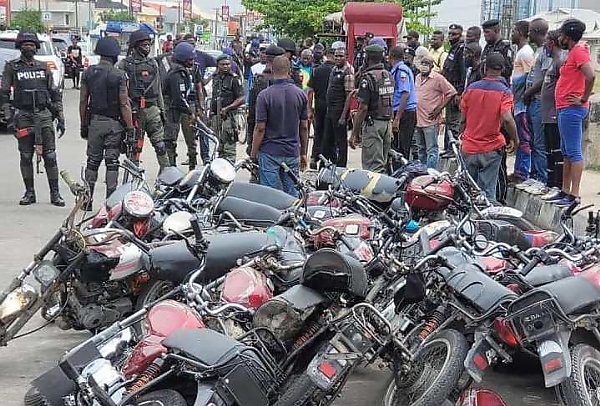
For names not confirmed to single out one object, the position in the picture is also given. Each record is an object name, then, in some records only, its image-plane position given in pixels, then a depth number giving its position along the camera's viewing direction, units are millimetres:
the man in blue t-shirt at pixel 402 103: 11148
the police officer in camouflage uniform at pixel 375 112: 10062
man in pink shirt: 11141
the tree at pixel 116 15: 71938
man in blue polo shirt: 8555
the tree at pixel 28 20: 53594
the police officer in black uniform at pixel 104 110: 9734
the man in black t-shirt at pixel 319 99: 13039
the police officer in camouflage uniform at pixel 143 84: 11023
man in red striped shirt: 8438
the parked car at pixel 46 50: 19719
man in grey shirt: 9328
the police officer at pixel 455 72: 11900
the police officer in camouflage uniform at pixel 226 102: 12297
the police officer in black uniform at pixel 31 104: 10125
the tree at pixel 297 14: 31791
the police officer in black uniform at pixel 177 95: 12062
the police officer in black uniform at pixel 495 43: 10508
